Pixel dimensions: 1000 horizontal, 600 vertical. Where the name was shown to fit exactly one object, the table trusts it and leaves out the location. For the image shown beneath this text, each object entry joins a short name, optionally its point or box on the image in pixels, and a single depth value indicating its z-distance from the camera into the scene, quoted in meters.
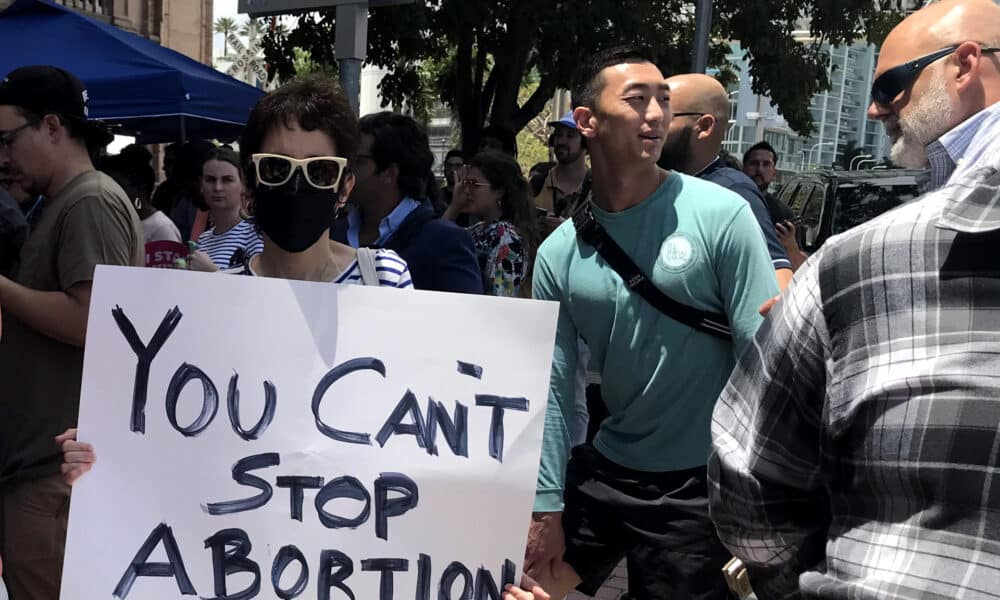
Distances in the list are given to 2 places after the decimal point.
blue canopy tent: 7.29
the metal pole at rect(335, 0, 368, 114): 4.47
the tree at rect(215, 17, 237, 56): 71.31
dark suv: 7.97
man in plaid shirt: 1.39
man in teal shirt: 2.70
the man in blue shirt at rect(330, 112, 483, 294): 3.65
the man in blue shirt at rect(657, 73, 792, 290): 3.95
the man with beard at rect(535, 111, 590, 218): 6.86
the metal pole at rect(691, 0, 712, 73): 10.31
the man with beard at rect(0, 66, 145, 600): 2.80
